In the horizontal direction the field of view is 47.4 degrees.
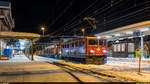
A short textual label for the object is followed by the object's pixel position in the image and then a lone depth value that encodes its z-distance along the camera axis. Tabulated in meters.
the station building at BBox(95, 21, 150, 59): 22.42
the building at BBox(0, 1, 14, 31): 32.47
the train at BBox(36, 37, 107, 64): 17.17
